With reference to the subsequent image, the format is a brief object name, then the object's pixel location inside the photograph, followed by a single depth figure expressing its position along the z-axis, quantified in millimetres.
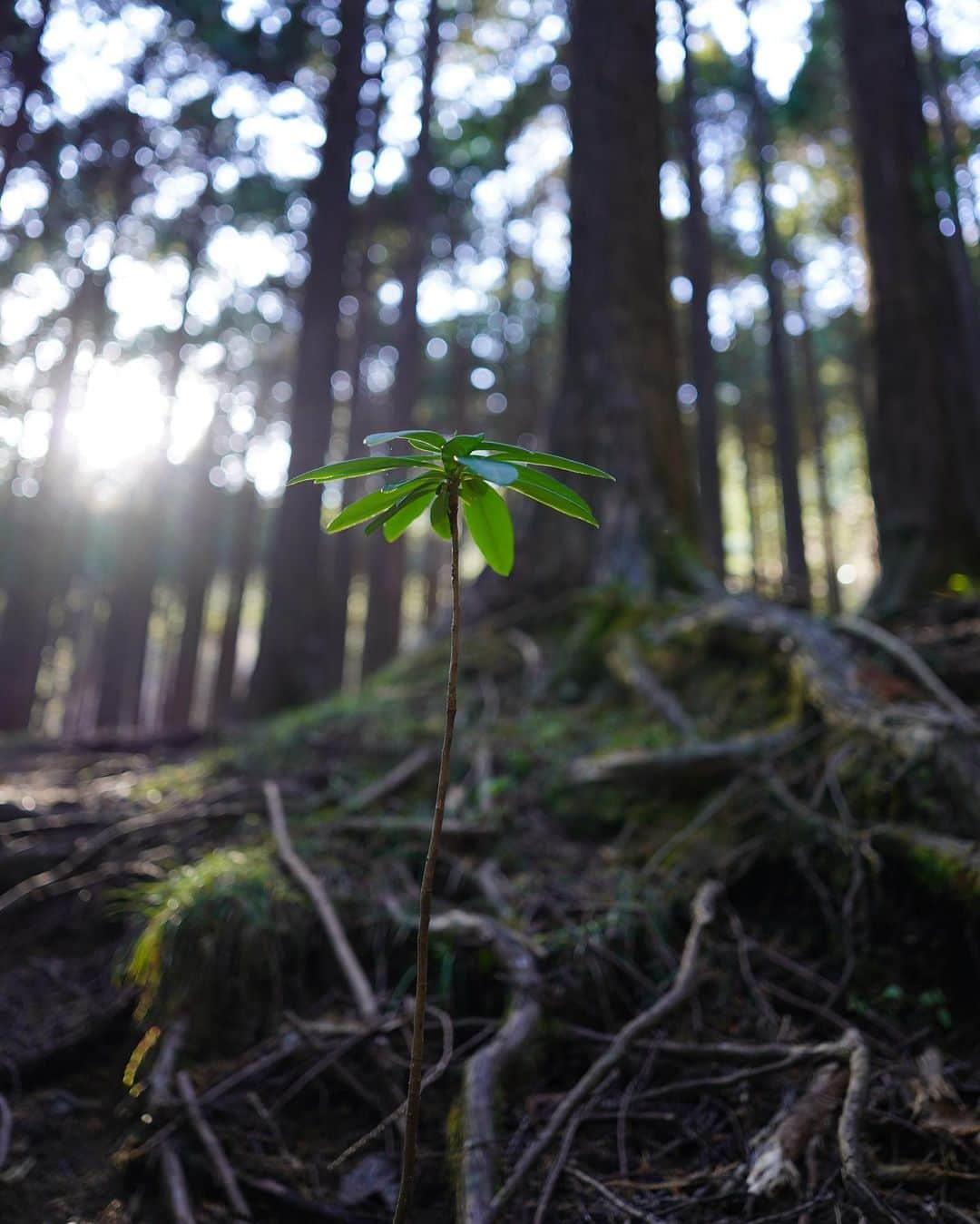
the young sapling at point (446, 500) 1207
